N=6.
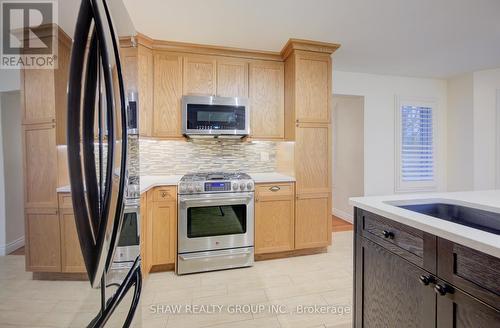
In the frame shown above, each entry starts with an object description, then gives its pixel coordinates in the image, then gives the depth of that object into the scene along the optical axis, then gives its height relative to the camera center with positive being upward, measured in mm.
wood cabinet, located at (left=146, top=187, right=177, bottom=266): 2303 -666
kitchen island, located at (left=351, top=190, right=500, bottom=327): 758 -416
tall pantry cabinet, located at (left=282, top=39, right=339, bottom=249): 2645 +288
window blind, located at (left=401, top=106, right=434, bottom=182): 3752 +263
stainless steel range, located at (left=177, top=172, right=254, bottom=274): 2320 -641
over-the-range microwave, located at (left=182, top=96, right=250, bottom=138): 2559 +489
